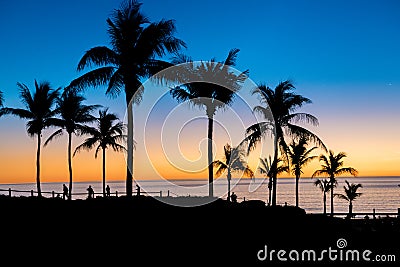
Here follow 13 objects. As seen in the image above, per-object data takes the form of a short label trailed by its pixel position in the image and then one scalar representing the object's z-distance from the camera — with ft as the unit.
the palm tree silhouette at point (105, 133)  145.38
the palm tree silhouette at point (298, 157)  159.84
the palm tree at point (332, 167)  172.45
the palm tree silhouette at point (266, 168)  167.96
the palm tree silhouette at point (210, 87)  96.32
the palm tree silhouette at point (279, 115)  102.01
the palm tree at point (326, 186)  184.81
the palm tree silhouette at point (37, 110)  122.33
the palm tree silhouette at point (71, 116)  126.82
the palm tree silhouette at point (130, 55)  75.51
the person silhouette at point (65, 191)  120.98
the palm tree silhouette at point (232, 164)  165.48
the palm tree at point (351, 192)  171.66
